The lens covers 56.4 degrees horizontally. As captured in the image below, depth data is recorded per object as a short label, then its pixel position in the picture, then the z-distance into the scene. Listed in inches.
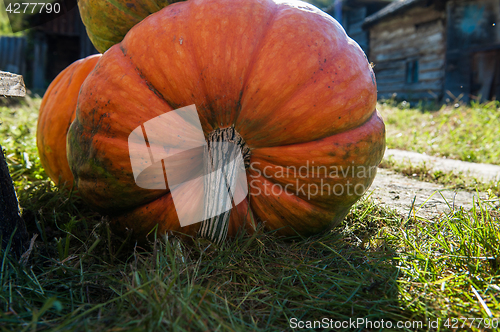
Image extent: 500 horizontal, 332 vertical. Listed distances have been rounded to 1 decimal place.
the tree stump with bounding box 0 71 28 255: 19.0
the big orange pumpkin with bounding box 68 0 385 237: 19.5
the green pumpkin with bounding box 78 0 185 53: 23.8
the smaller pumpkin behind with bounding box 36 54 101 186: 26.4
